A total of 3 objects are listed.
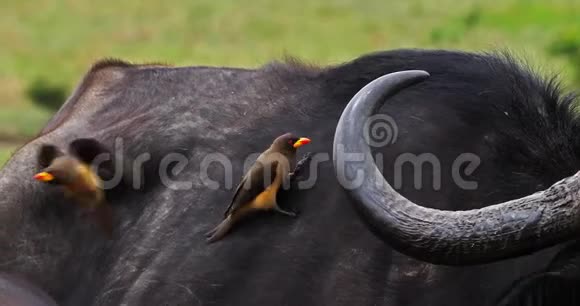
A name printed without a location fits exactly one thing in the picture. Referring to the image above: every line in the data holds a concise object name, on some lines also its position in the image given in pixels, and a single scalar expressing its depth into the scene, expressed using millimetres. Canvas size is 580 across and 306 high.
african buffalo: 9289
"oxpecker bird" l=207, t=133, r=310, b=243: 11258
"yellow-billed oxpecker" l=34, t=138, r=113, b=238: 12437
